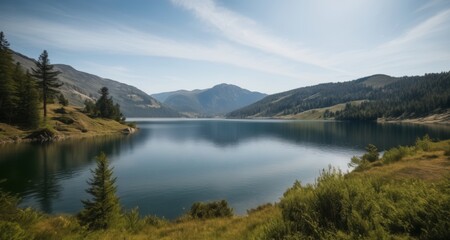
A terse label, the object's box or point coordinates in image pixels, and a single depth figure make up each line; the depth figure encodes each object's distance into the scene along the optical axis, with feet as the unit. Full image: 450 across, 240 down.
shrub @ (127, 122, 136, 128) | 506.68
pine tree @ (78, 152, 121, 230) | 61.67
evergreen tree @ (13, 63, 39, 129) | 290.15
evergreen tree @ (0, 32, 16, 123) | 272.92
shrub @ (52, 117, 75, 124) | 348.84
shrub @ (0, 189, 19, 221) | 30.40
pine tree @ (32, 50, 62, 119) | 319.68
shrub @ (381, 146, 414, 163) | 110.22
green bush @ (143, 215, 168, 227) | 68.28
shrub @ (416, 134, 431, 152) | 123.05
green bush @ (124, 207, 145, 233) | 60.96
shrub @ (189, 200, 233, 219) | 77.23
